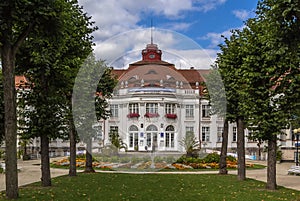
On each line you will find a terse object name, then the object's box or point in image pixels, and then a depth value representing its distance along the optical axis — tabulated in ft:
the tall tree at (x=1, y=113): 65.47
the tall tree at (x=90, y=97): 61.41
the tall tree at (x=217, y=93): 61.77
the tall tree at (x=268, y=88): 46.52
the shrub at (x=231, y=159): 111.65
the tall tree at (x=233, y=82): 57.31
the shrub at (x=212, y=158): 104.35
